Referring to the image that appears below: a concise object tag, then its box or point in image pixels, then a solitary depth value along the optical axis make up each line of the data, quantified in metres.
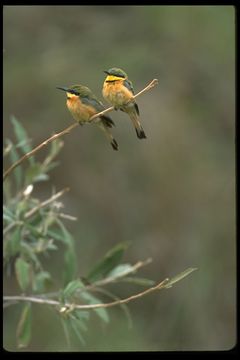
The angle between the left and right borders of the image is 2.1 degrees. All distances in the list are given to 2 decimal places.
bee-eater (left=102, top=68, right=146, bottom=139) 9.86
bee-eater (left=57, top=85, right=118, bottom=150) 9.87
